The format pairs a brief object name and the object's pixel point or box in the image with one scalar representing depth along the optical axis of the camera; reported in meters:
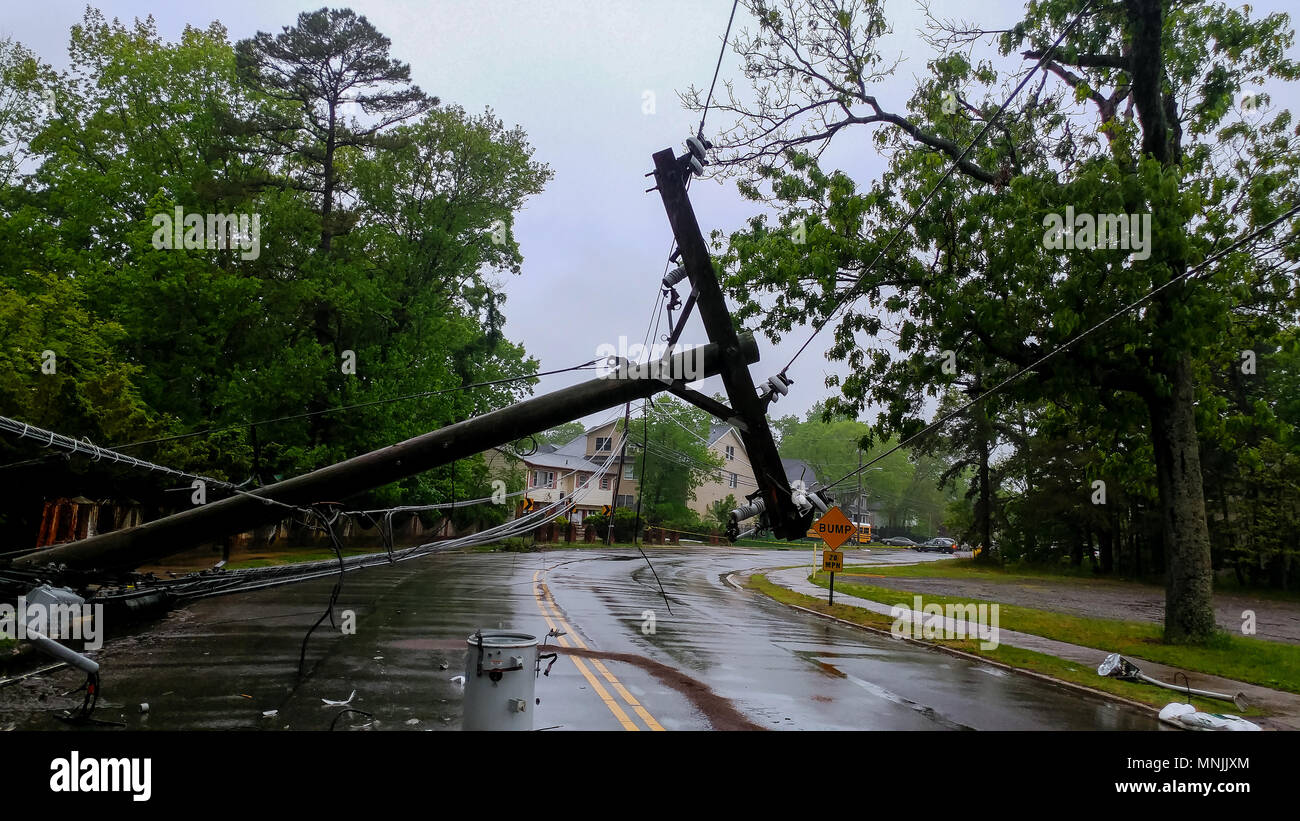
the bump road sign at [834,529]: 19.72
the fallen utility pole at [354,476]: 6.89
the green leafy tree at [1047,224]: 13.14
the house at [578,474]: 61.12
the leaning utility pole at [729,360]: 7.48
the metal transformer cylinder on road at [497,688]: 5.62
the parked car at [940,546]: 78.97
